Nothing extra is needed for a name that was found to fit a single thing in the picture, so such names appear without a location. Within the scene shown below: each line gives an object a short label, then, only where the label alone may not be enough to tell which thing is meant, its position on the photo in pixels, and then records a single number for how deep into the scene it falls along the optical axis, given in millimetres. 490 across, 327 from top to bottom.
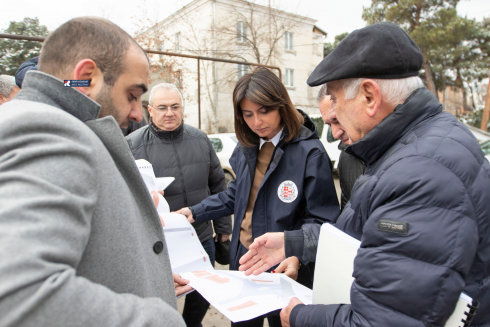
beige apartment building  18547
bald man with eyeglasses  2689
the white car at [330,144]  9328
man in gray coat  594
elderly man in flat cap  833
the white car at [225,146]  8391
